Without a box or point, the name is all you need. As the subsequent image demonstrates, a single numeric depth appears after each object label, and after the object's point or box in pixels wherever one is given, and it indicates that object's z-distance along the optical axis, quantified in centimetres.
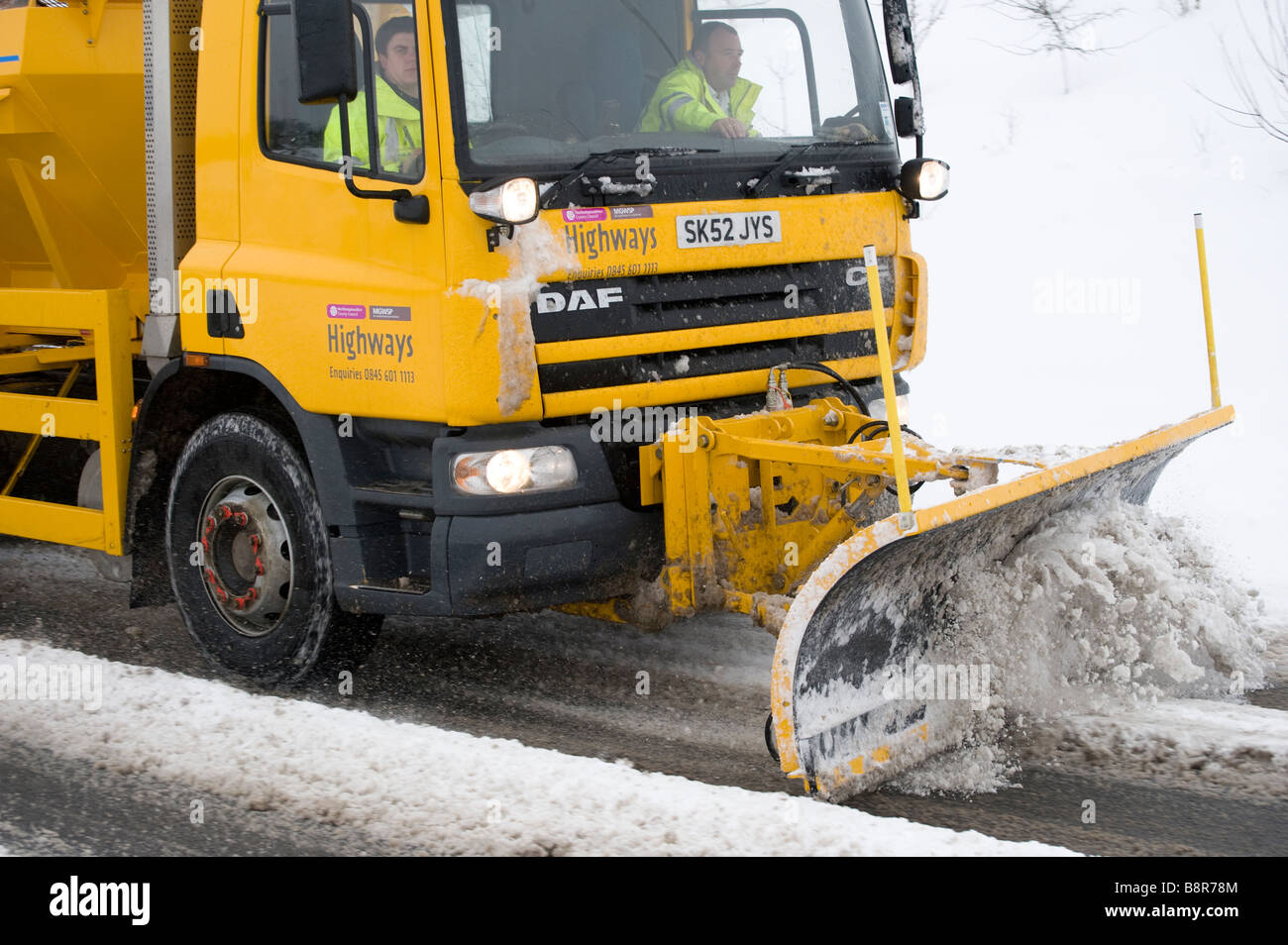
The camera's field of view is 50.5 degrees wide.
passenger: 438
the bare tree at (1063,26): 1678
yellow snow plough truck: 427
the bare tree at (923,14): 1853
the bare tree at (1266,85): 1327
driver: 481
